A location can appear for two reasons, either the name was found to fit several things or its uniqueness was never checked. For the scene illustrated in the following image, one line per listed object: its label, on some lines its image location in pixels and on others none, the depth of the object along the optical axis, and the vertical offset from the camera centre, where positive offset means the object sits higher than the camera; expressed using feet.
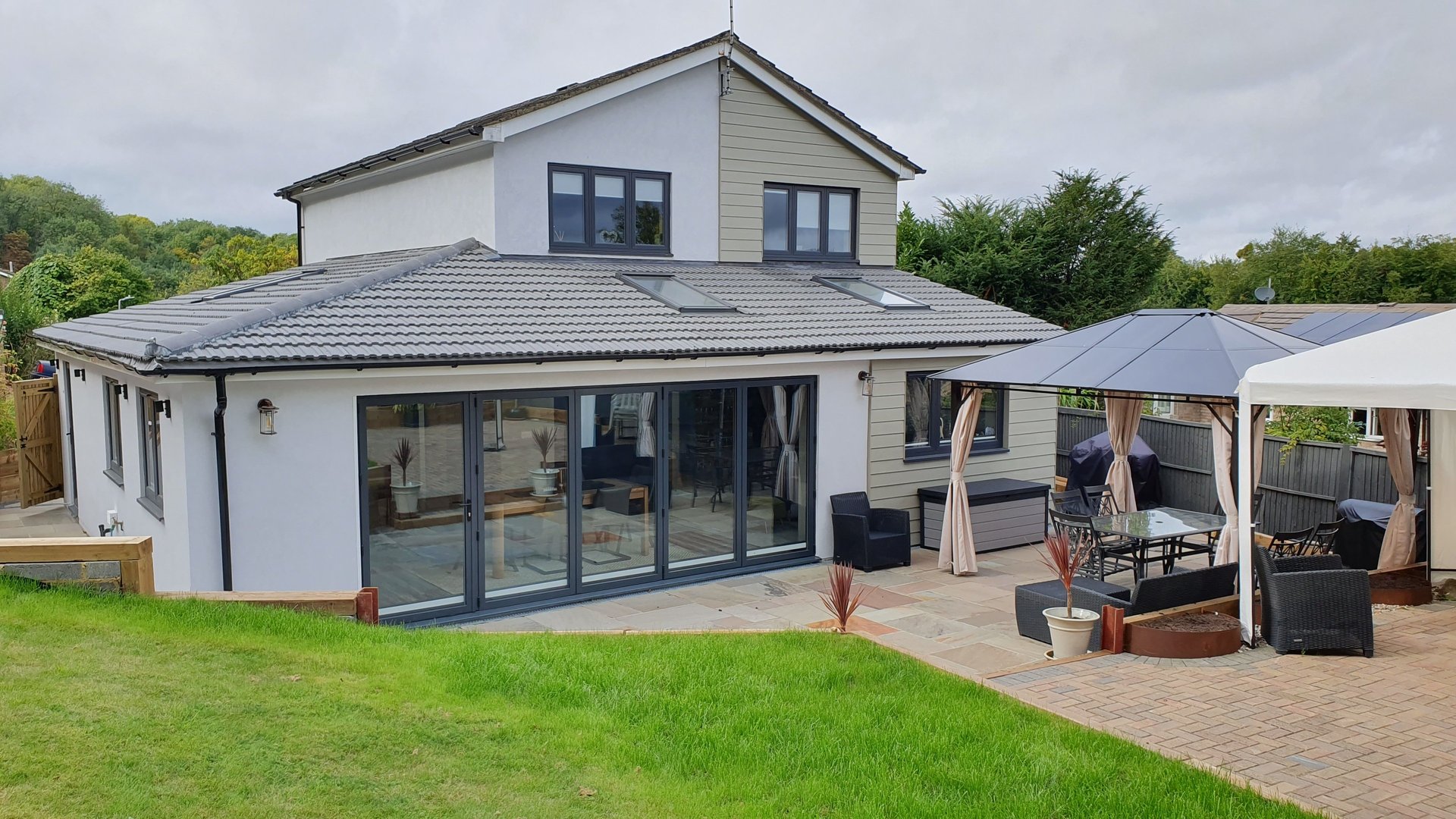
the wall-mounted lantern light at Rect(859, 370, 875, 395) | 45.29 -1.46
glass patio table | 36.86 -6.52
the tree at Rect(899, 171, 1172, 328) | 107.76 +10.66
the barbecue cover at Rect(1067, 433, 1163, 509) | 57.41 -6.50
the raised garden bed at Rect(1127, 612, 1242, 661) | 27.71 -7.76
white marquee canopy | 25.50 -0.67
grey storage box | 47.09 -7.54
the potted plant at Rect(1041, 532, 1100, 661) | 29.01 -7.62
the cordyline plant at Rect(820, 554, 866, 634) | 29.86 -7.15
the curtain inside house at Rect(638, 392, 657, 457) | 39.09 -2.97
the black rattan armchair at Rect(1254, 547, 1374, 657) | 27.84 -6.95
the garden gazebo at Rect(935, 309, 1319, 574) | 33.88 -0.61
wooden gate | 57.67 -5.22
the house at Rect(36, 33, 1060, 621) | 31.65 -0.75
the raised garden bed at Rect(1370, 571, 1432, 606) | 35.17 -8.12
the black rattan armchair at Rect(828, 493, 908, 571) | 43.39 -7.83
